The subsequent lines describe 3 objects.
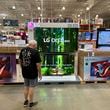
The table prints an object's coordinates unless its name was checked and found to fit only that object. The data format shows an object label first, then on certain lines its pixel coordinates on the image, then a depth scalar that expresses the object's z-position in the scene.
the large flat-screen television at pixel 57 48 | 3.54
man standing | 2.52
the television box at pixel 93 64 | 3.54
